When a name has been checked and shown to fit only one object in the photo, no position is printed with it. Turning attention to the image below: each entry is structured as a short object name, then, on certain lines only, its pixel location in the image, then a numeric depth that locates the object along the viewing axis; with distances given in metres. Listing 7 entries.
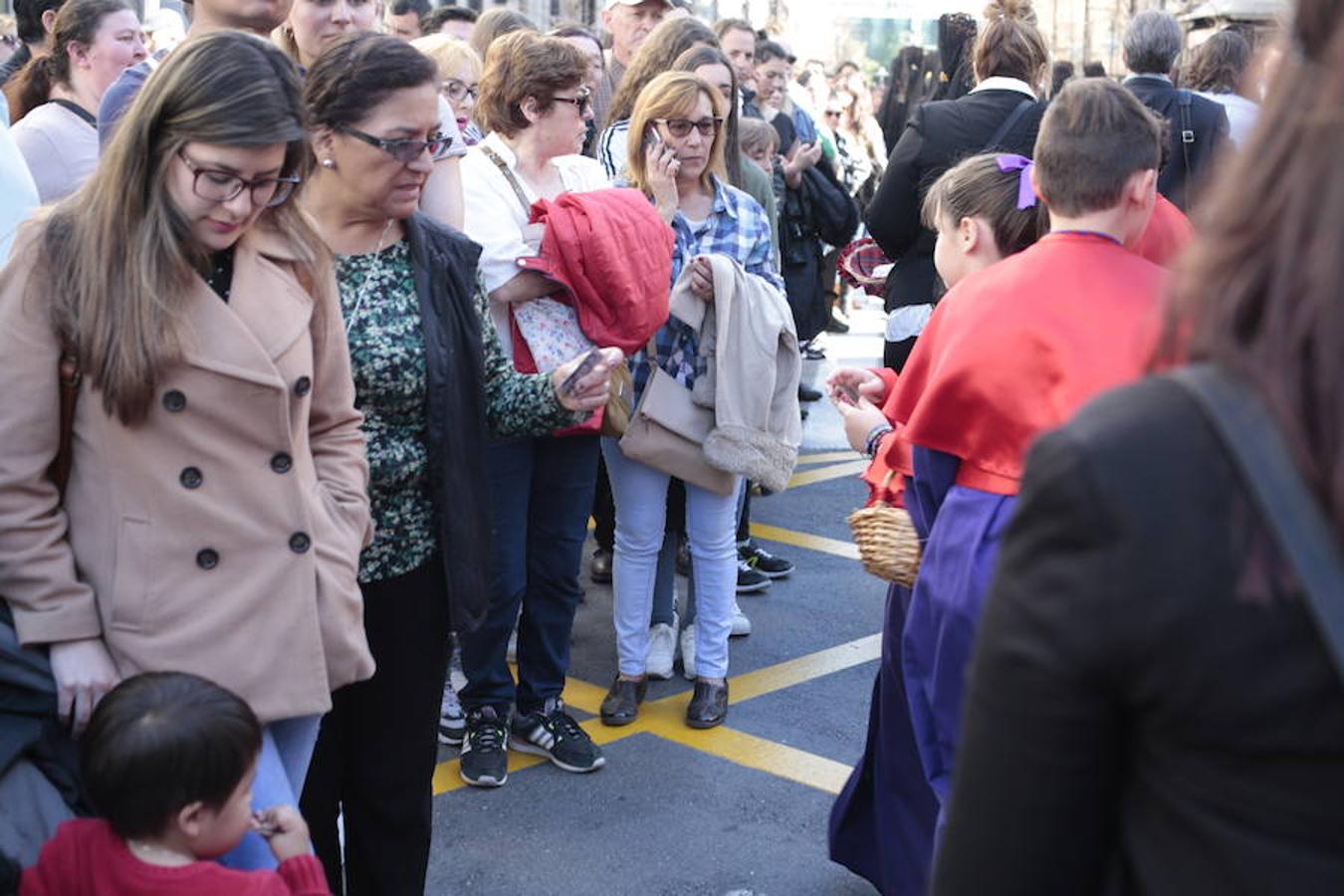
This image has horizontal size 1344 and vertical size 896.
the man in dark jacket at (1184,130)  5.95
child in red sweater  2.27
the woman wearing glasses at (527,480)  4.54
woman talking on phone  5.05
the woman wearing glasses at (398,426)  3.21
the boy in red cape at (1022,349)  2.80
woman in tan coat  2.44
